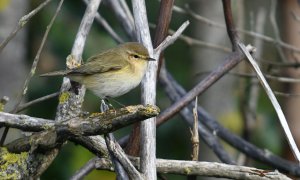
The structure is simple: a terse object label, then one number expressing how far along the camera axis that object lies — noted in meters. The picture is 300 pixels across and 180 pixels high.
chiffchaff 8.27
